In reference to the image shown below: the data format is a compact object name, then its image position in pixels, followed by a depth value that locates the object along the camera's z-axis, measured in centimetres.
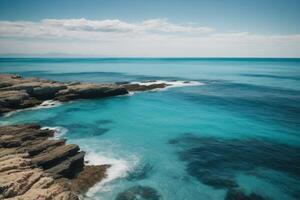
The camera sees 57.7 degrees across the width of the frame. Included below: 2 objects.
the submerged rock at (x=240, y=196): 1984
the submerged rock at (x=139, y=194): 1986
